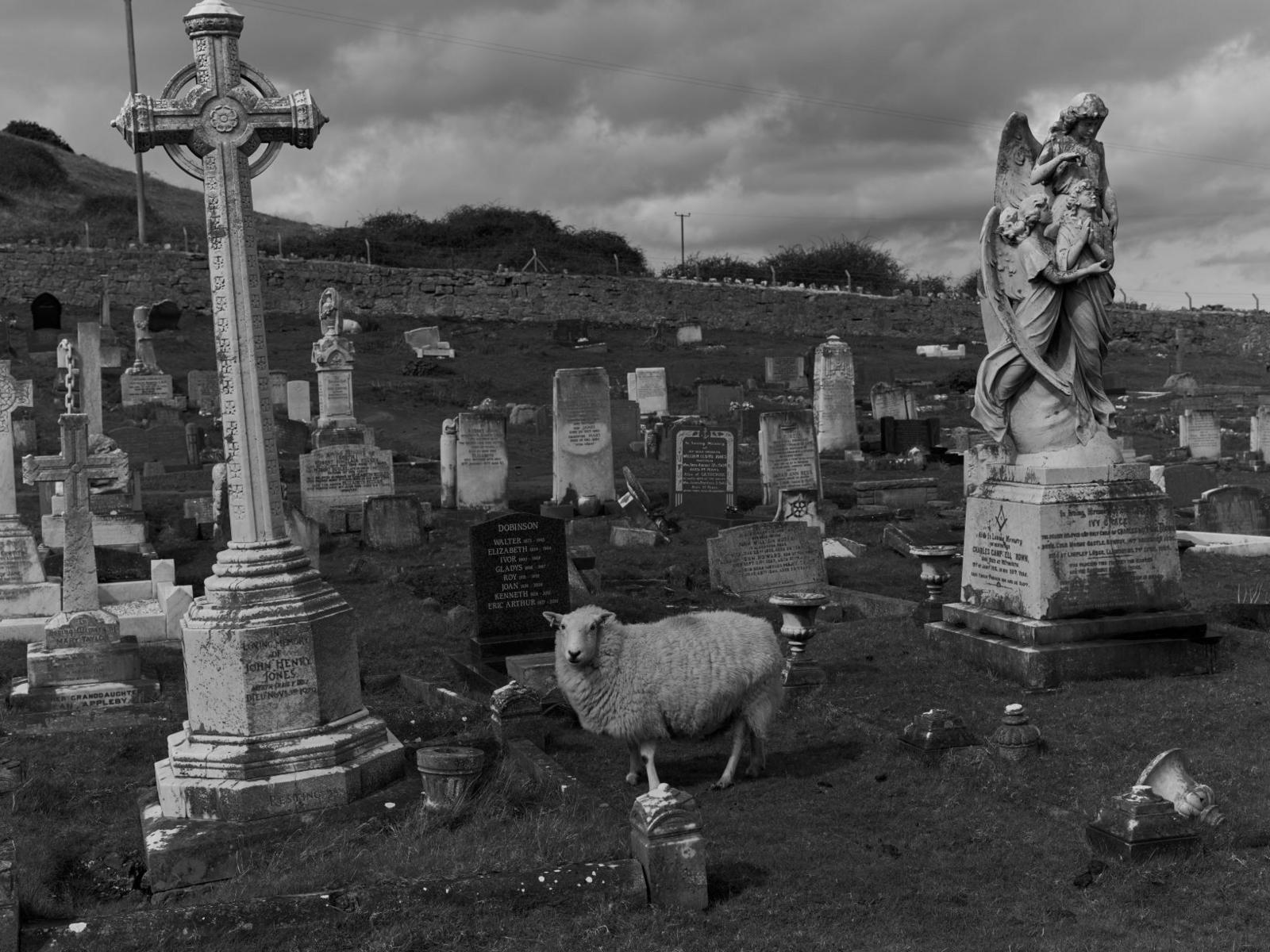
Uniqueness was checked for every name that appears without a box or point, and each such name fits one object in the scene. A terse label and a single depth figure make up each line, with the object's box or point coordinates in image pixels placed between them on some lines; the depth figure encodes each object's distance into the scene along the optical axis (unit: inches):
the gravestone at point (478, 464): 797.9
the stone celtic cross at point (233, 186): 270.2
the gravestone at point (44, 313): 1493.6
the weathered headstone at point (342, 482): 765.9
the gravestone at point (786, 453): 772.6
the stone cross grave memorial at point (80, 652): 392.2
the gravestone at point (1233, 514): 674.2
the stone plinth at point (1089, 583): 373.4
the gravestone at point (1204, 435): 988.6
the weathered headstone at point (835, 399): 1045.8
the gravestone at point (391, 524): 672.4
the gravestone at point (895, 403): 1182.3
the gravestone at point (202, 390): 1207.6
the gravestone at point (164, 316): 1581.0
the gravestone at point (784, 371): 1451.8
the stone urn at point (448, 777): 257.4
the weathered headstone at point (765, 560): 561.9
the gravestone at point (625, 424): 1098.1
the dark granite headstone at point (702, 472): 745.6
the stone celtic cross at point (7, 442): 560.4
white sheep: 290.8
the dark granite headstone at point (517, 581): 437.4
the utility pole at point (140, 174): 1884.8
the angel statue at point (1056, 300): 398.3
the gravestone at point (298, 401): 1128.2
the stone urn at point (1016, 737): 297.1
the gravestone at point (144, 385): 1194.6
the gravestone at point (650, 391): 1251.2
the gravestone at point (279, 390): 1145.4
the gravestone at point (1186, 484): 778.2
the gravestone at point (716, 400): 1270.9
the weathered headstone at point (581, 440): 790.5
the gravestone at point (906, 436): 1041.5
